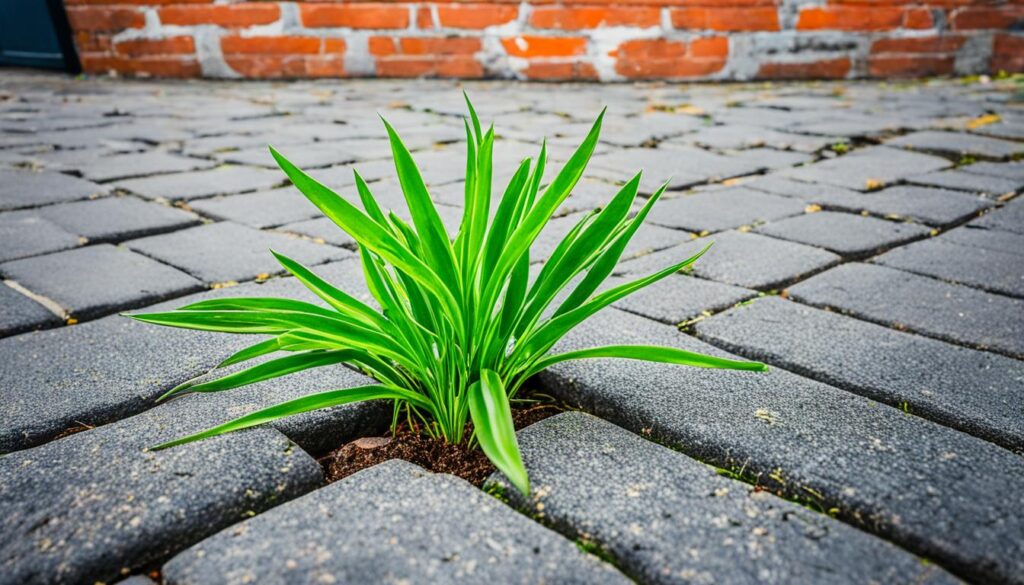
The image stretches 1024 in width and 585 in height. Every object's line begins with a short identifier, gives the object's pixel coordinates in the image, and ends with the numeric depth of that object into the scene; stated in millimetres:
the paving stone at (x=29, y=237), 986
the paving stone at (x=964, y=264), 863
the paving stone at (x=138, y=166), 1376
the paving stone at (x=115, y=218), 1067
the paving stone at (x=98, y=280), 814
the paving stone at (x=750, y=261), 898
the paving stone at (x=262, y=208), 1148
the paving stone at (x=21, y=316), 752
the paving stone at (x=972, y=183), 1250
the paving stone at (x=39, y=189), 1216
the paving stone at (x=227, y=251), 926
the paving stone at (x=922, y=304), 727
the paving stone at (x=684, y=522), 407
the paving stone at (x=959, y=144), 1453
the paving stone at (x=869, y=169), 1348
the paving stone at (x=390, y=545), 408
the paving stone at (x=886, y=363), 579
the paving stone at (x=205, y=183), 1274
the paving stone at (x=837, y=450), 435
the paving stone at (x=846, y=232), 1003
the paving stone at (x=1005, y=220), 1065
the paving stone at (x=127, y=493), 429
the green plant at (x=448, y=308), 484
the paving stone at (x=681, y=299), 792
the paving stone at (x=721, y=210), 1126
